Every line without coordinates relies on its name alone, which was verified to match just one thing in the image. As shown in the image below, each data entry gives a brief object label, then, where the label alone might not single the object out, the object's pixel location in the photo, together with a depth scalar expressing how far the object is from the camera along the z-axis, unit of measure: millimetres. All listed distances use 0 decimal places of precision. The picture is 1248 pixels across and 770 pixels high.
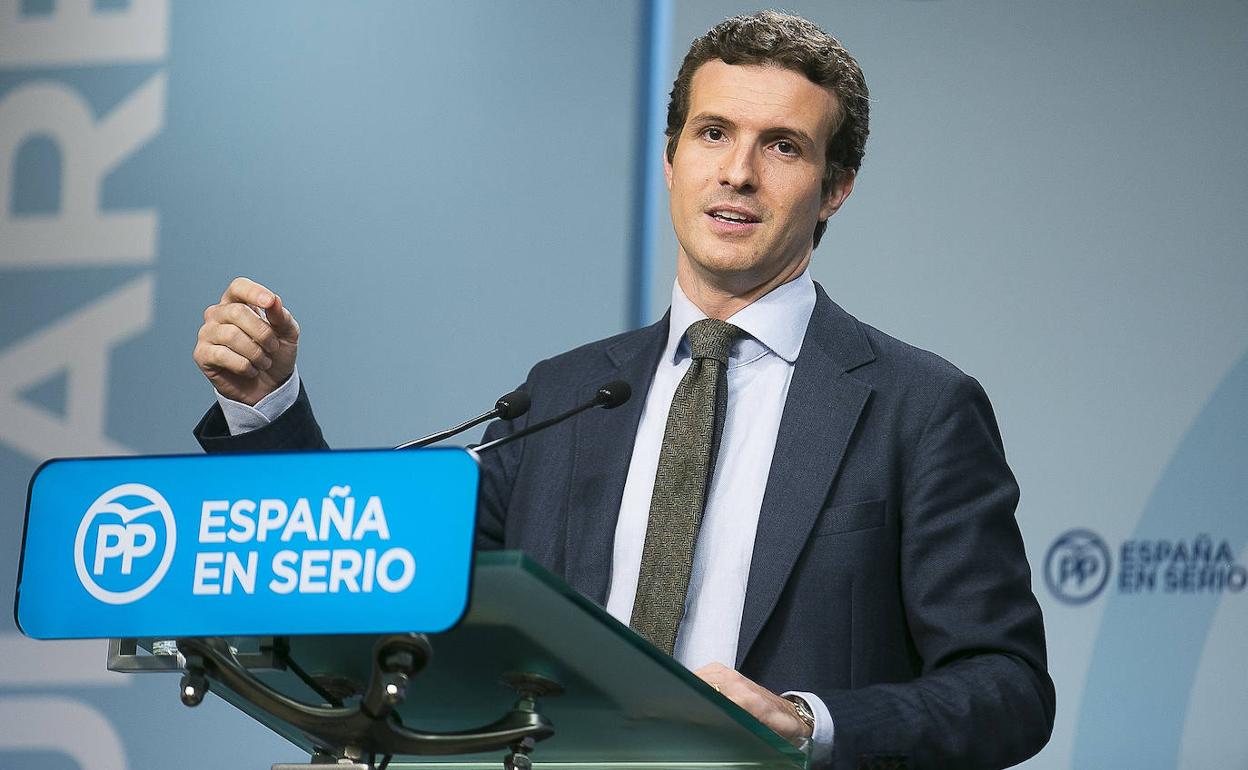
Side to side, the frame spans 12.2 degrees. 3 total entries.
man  4268
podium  3835
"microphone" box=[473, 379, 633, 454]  4285
